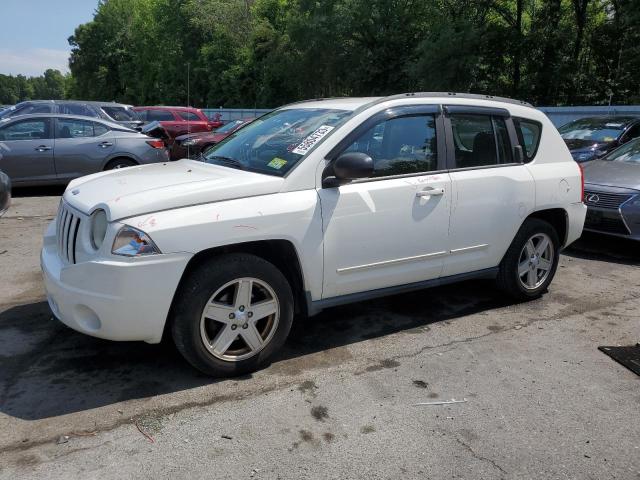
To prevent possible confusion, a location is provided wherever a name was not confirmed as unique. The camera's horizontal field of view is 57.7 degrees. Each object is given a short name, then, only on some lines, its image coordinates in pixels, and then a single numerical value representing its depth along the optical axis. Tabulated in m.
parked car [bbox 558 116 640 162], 10.91
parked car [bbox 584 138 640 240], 7.00
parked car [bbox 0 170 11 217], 6.57
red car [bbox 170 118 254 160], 13.80
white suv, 3.37
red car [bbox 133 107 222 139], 17.75
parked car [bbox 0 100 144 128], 13.56
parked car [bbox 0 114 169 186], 10.04
